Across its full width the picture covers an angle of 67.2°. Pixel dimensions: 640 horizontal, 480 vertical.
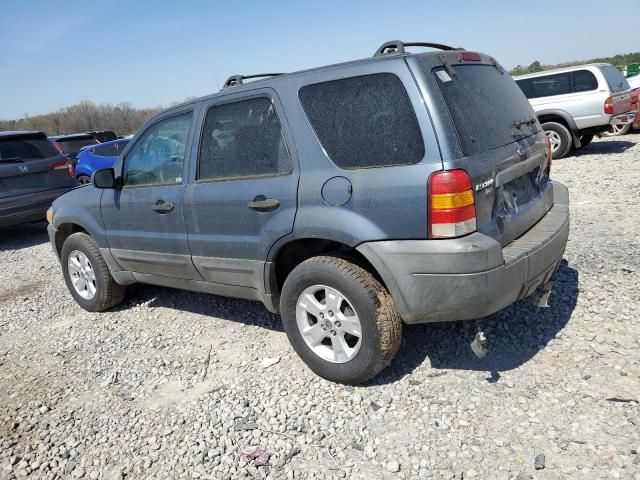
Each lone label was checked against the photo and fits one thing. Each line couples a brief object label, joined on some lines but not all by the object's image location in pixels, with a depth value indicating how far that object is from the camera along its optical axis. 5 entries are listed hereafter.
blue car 12.16
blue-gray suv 2.49
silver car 9.52
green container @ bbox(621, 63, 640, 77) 23.23
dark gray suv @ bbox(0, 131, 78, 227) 7.38
